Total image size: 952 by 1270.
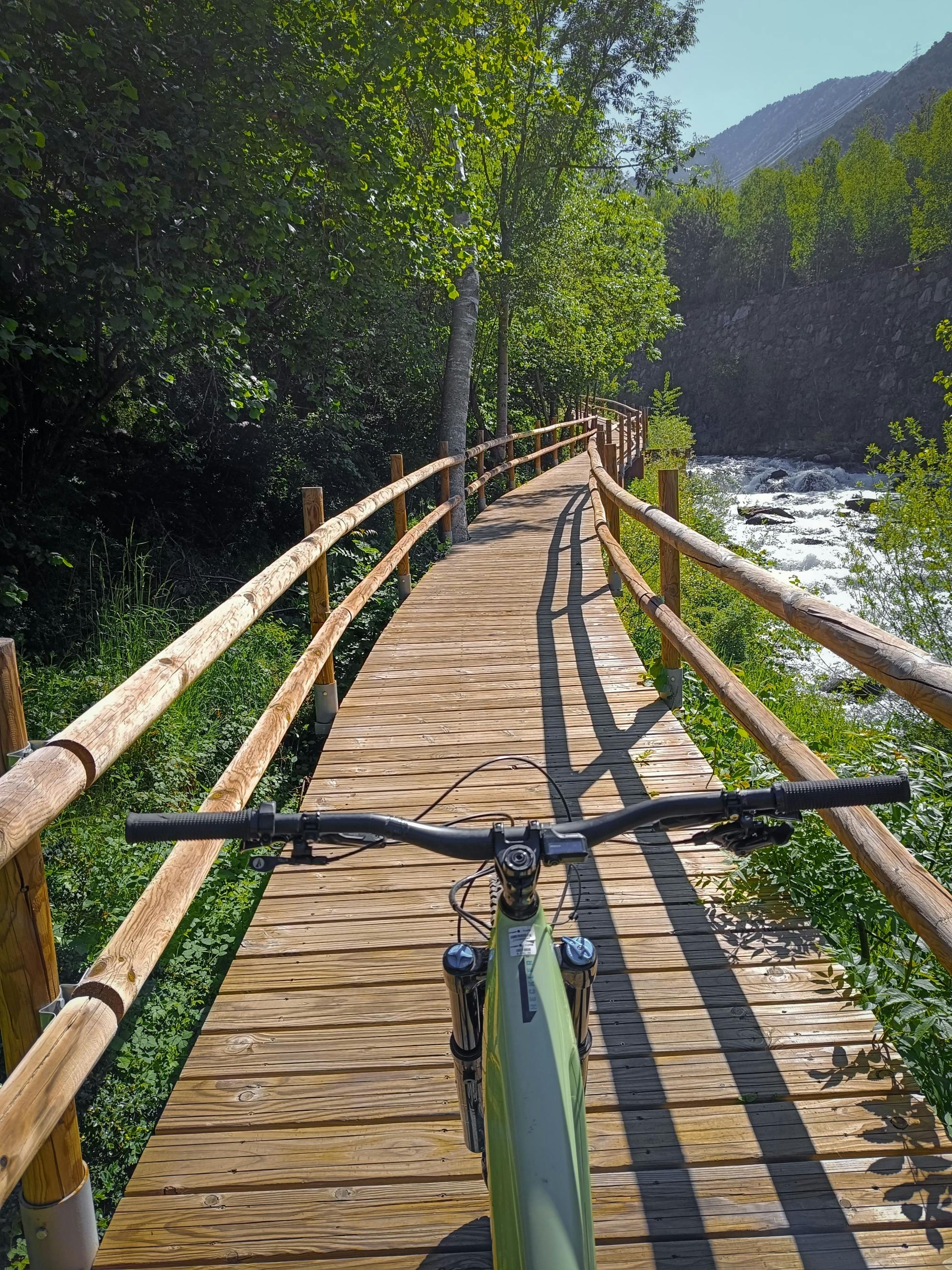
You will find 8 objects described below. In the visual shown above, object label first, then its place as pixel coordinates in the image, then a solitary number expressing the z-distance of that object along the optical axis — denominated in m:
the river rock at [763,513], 28.06
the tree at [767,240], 74.62
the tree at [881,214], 62.25
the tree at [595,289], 19.77
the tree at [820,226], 65.75
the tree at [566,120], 16.61
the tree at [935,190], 54.47
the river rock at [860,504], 28.76
